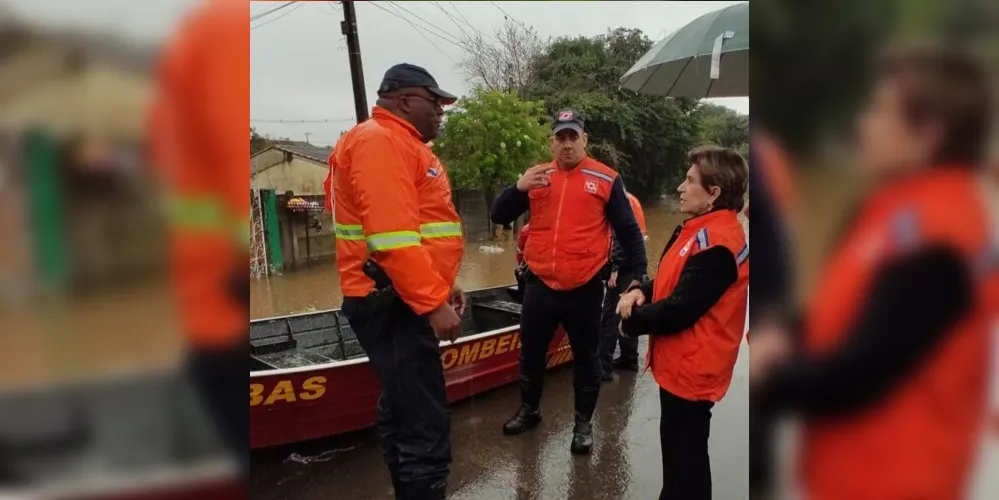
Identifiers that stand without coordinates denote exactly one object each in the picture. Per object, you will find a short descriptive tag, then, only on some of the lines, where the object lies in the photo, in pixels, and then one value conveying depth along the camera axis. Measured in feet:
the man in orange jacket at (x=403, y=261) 6.53
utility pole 20.48
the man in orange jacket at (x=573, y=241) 10.79
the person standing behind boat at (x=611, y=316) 15.10
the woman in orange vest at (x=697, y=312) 6.03
